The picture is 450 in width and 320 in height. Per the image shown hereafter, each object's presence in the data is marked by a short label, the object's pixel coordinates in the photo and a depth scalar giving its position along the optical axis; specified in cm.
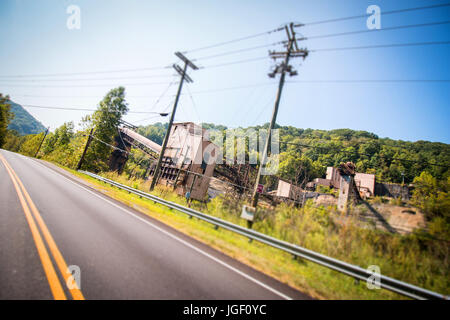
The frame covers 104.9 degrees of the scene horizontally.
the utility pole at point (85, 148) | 2348
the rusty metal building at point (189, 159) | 2091
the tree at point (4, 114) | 4169
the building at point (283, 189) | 3836
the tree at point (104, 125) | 2508
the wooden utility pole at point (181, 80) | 1460
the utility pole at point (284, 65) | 1066
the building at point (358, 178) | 4616
